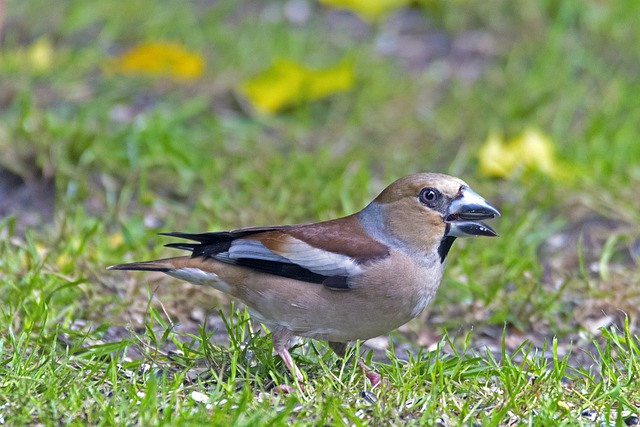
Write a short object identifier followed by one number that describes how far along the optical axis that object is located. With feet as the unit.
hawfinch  25.98
